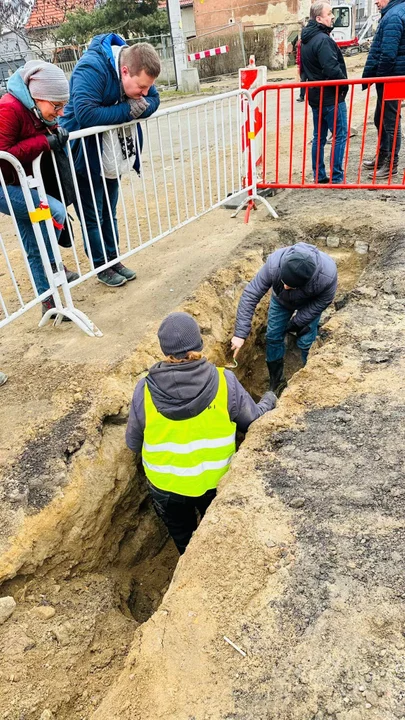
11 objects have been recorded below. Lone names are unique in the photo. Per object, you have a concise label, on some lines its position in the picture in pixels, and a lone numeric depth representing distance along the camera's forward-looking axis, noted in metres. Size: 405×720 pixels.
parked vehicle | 22.67
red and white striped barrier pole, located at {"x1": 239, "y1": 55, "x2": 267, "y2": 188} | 6.45
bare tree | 29.39
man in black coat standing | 6.72
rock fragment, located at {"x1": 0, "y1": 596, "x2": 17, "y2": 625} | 2.75
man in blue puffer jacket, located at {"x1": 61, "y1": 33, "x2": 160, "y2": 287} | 4.03
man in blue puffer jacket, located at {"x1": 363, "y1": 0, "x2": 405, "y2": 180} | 6.45
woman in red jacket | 3.46
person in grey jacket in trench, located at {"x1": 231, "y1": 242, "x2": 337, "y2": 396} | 4.16
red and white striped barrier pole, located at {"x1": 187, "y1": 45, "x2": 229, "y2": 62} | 16.09
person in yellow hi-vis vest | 2.82
